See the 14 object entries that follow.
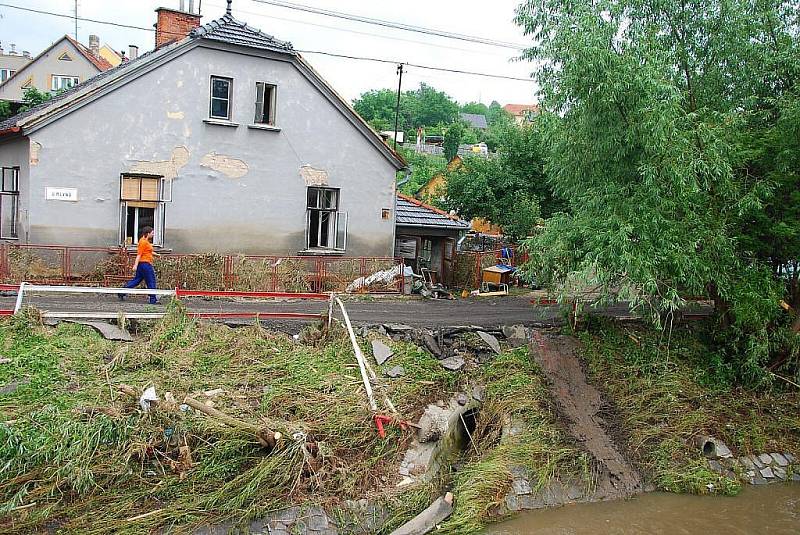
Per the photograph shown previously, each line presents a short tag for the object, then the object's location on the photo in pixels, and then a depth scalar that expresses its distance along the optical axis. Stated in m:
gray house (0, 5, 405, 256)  16.30
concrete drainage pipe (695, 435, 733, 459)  11.80
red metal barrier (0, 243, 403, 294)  15.70
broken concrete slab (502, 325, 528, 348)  13.64
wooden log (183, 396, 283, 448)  9.08
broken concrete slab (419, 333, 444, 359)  12.99
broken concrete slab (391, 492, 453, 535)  8.91
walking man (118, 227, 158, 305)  14.21
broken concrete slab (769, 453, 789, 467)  12.11
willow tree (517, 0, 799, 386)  11.47
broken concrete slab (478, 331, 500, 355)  13.44
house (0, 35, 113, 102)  47.00
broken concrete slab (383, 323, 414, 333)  13.35
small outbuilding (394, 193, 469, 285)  21.98
